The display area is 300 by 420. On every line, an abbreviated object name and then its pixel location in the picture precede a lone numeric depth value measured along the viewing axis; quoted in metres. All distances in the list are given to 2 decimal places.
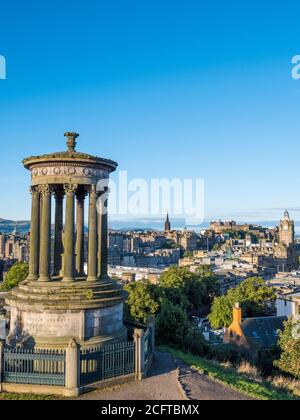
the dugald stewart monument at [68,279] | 17.77
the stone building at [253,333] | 40.94
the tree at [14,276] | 58.28
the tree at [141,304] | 40.28
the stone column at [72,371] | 15.16
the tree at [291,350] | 25.89
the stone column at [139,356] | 16.94
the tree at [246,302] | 52.16
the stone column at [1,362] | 15.73
